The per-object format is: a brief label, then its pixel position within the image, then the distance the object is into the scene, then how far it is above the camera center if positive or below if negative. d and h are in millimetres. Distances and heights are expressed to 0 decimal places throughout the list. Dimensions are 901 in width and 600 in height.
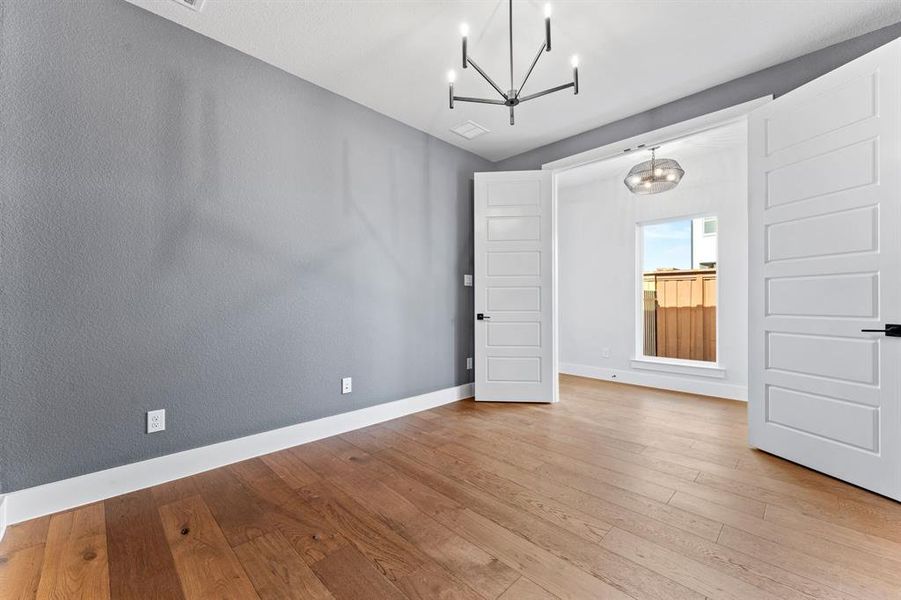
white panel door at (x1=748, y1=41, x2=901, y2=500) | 2023 +157
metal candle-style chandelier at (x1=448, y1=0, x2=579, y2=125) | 1944 +1178
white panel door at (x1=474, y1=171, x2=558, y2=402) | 3930 +123
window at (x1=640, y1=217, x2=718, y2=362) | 4727 +132
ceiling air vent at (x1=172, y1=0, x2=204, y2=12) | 2115 +1713
